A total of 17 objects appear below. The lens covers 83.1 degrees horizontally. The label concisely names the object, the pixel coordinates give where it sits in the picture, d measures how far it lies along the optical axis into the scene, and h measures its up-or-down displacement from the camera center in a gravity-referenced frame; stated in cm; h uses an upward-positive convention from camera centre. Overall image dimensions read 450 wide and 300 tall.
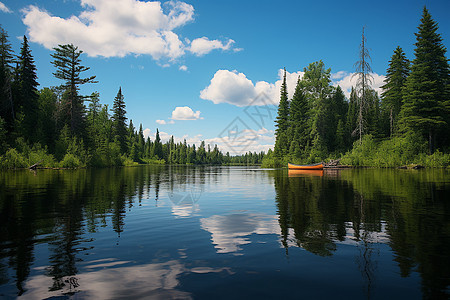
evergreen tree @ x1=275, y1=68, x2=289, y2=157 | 6944 +988
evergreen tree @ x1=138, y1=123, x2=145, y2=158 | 13852 +991
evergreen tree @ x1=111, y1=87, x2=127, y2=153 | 7762 +1146
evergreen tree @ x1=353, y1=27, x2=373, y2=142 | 3752 +1080
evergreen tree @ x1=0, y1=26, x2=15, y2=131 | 4203 +1224
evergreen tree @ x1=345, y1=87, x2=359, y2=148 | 6259 +839
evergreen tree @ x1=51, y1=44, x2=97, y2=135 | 4875 +1652
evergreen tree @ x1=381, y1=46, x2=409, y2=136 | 5203 +1552
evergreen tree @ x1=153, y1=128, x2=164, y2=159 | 14325 +538
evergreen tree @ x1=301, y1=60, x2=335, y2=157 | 5944 +1328
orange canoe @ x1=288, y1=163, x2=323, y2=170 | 4207 -152
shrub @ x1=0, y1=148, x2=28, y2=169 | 3644 +0
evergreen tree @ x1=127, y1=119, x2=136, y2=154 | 12556 +1448
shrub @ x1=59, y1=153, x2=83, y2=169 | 4341 -29
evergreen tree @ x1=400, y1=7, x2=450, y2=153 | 3866 +1079
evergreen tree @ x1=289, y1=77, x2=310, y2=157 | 6356 +955
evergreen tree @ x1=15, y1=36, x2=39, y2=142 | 4472 +1222
